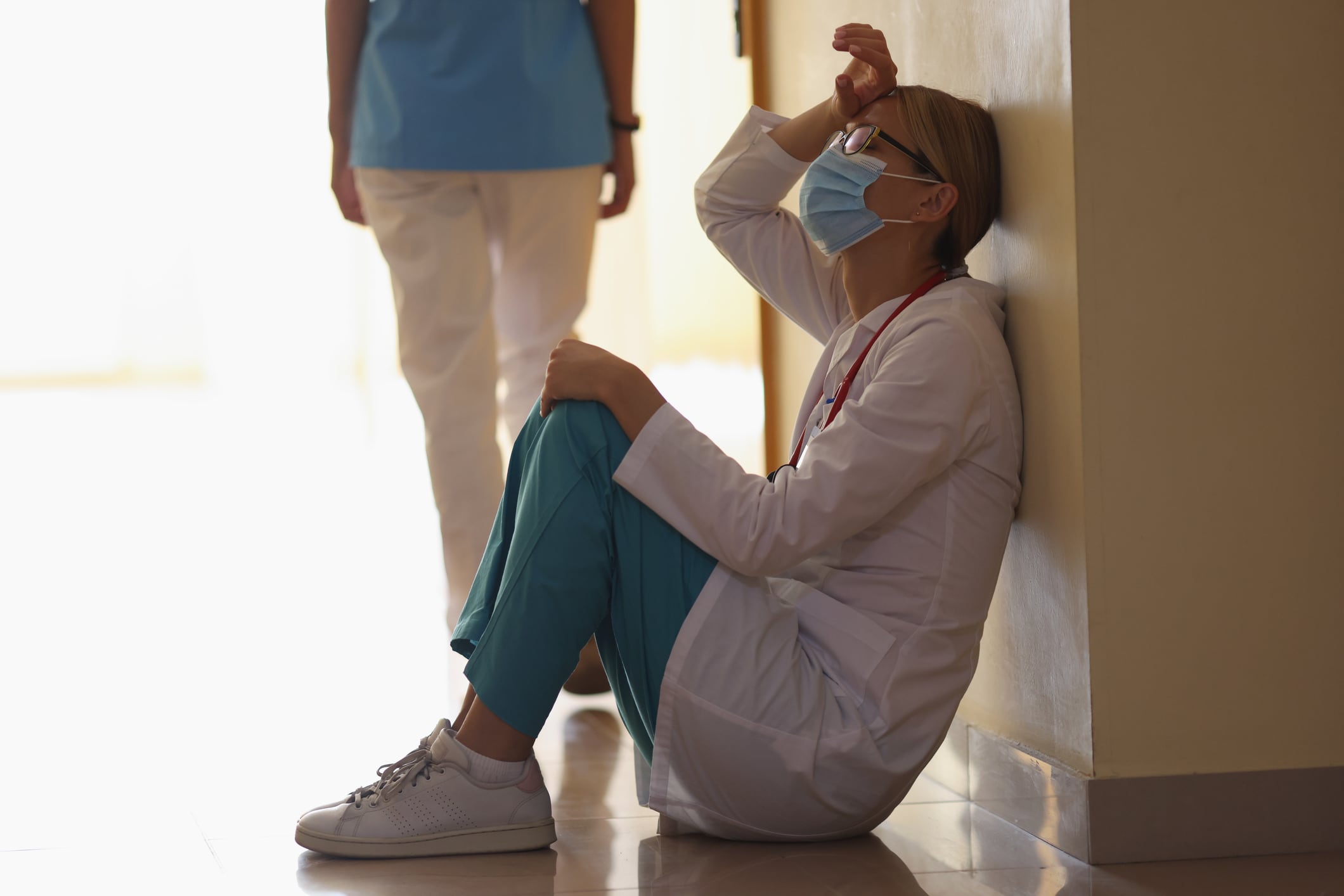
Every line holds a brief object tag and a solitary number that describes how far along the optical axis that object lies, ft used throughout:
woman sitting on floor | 14.65
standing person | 17.76
